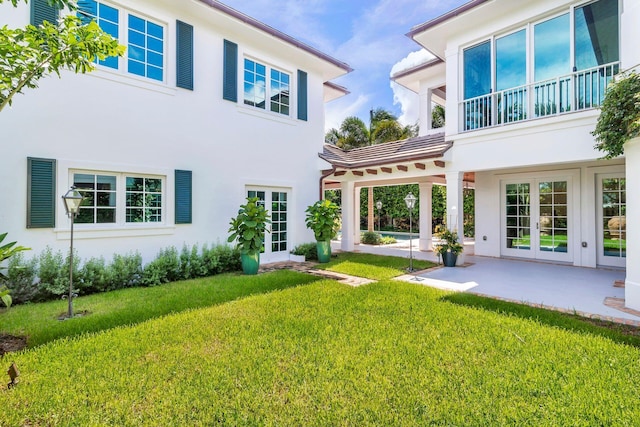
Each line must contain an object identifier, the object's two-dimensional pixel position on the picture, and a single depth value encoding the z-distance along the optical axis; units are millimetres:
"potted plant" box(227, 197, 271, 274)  9242
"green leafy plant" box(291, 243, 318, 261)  11844
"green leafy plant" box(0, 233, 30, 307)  4238
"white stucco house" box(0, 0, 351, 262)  7000
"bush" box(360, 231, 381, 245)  18016
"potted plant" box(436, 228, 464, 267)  10836
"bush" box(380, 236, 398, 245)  18378
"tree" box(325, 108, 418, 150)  27906
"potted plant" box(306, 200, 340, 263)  11492
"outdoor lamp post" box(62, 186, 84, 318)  5625
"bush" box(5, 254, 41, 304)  6347
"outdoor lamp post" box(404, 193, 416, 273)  10617
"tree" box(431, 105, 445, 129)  29402
